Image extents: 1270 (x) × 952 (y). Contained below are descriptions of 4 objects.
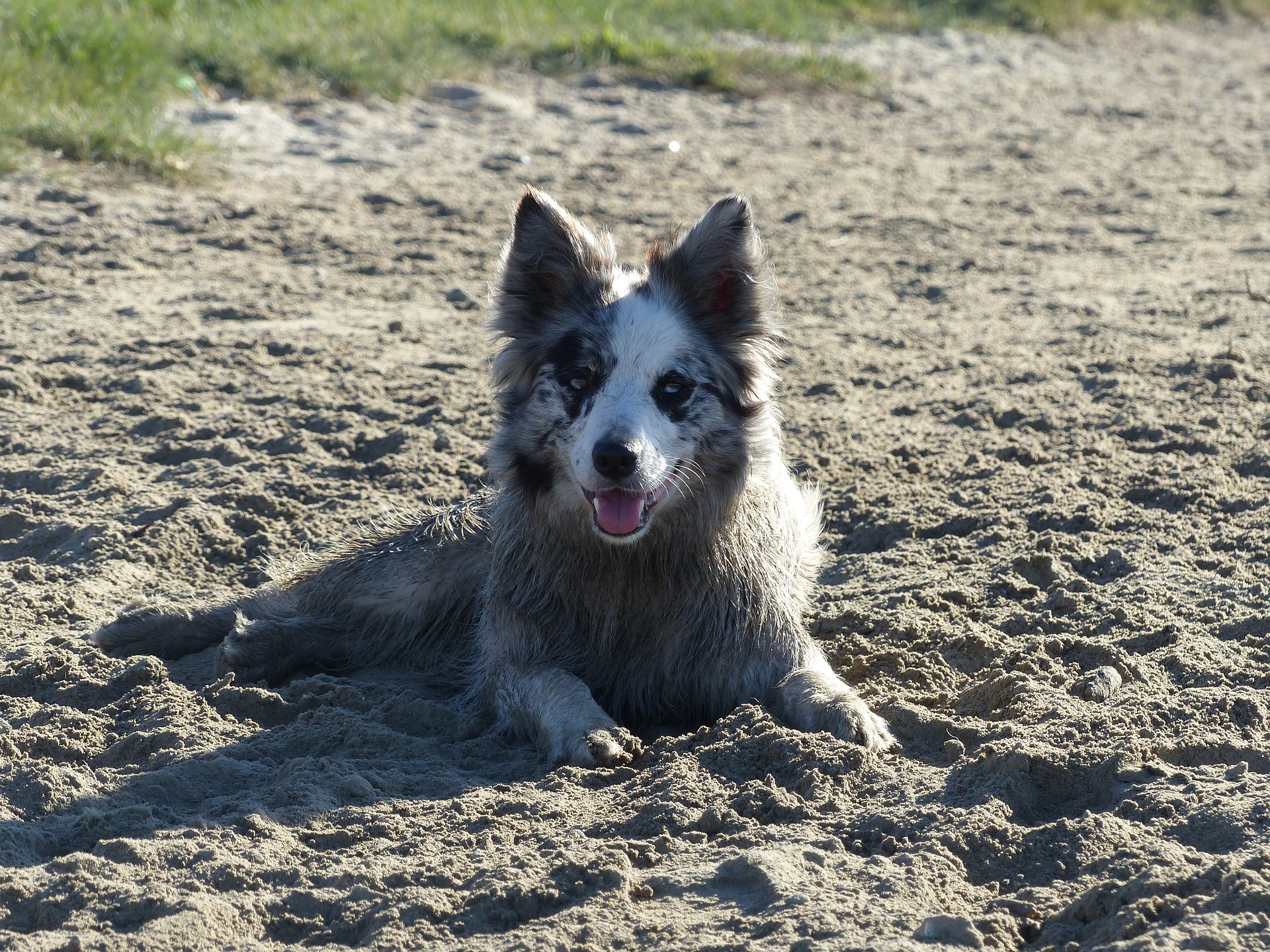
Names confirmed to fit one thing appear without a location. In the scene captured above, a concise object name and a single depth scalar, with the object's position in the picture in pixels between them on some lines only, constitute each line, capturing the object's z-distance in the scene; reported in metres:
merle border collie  9.70
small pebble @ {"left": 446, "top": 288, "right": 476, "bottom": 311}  17.89
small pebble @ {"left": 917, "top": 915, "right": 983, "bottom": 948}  6.59
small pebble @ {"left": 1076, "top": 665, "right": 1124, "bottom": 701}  9.45
